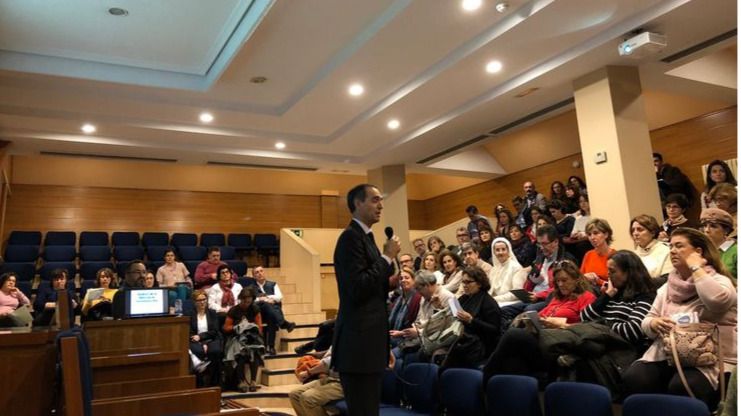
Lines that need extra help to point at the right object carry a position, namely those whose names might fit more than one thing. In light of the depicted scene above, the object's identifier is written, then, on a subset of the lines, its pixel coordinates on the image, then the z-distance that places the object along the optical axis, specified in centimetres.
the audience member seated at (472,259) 497
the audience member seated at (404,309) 448
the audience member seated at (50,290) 544
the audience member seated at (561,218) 573
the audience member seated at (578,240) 504
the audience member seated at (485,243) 585
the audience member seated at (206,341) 517
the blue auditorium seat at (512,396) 269
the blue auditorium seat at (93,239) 848
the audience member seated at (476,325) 350
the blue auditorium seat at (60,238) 830
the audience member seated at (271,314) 596
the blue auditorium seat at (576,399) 236
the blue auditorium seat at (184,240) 900
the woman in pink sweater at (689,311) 224
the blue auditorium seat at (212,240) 922
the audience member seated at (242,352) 519
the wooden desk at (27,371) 179
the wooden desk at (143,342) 304
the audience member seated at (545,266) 428
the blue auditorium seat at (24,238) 808
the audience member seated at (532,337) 304
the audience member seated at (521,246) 541
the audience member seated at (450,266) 497
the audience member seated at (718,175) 498
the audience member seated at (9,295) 477
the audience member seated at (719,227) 310
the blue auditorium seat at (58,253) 766
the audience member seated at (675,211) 436
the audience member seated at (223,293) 592
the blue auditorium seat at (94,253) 787
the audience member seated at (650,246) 358
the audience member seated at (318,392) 350
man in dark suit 206
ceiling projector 450
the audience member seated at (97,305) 366
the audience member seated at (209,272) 652
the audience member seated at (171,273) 678
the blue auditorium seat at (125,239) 860
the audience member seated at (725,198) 372
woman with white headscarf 463
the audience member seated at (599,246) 407
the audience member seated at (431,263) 560
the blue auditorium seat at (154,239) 884
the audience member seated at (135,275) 445
